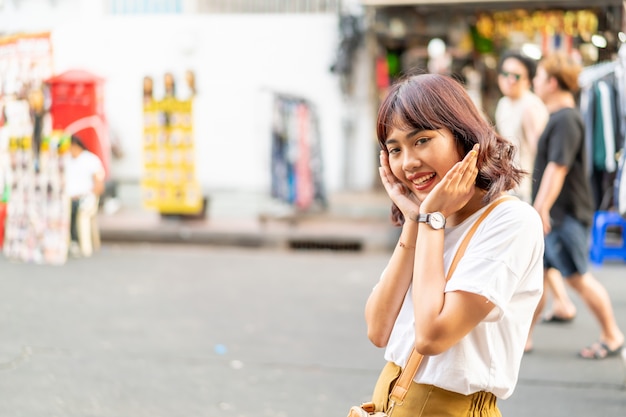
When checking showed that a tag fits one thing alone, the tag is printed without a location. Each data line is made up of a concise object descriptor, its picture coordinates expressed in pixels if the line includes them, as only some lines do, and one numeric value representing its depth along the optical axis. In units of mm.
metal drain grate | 9898
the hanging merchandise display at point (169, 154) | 10156
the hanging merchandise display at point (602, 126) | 8000
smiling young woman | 1905
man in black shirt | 5070
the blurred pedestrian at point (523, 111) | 5645
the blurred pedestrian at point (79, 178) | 9094
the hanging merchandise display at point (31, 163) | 8844
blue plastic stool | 5579
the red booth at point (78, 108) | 9398
